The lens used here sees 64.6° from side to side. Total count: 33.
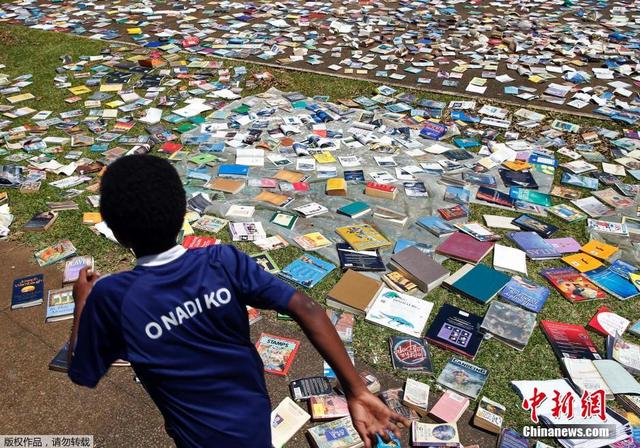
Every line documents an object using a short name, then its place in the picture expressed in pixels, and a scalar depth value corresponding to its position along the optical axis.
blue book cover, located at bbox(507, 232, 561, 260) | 4.51
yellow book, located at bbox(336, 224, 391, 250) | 4.58
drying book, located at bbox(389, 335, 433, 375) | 3.46
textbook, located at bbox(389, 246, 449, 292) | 4.12
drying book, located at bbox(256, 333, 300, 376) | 3.46
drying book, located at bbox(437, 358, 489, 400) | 3.32
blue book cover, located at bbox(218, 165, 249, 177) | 5.54
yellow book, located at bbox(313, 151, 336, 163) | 5.89
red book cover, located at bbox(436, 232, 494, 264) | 4.42
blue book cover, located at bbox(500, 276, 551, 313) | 3.98
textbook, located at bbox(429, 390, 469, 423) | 3.12
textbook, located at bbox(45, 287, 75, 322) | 3.83
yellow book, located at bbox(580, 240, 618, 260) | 4.51
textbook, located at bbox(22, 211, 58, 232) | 4.76
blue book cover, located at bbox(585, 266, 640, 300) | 4.11
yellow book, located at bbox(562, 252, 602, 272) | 4.39
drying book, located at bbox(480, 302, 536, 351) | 3.66
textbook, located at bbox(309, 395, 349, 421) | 3.13
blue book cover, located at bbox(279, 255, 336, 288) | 4.20
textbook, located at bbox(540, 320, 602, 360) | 3.57
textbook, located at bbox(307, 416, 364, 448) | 2.97
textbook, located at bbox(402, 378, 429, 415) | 3.20
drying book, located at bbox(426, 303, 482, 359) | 3.61
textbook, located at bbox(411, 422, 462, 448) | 2.97
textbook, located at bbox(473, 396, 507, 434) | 3.07
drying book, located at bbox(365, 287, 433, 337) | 3.78
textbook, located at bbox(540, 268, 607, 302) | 4.09
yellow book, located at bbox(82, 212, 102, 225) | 4.82
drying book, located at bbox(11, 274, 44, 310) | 3.95
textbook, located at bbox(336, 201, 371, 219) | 4.98
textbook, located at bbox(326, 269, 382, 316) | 3.91
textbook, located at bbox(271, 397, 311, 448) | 3.01
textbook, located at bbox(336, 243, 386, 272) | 4.34
